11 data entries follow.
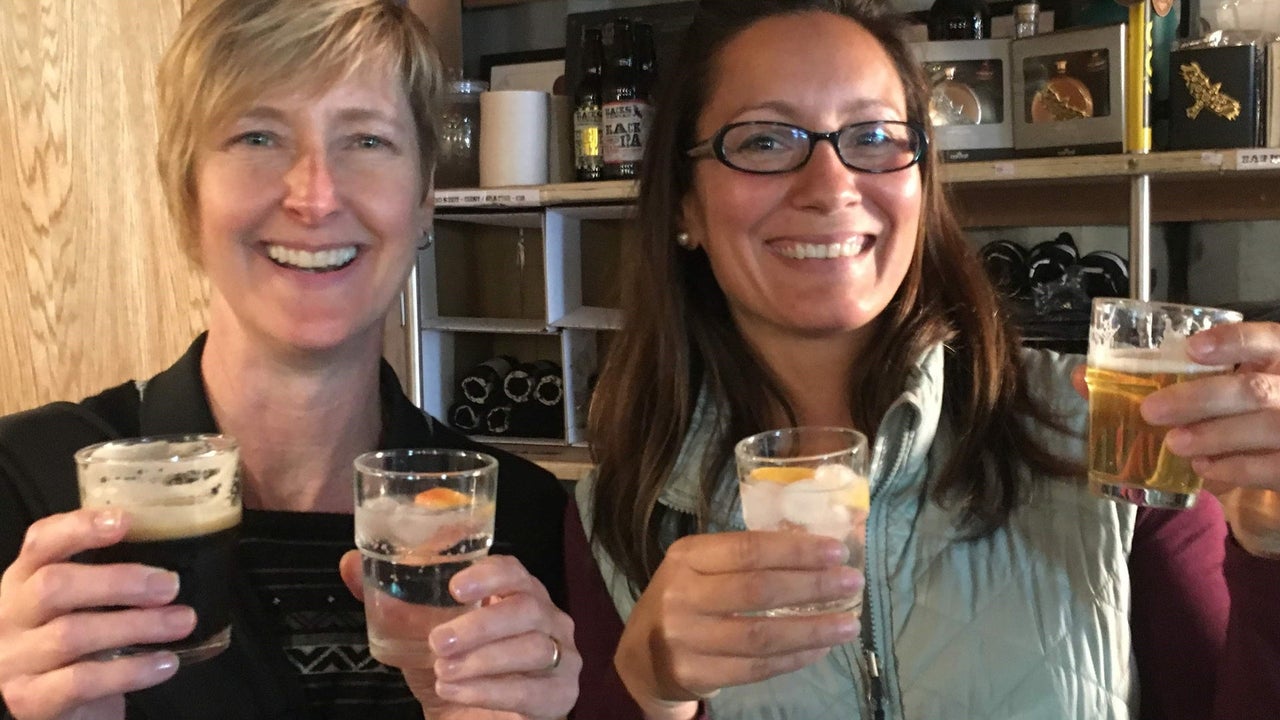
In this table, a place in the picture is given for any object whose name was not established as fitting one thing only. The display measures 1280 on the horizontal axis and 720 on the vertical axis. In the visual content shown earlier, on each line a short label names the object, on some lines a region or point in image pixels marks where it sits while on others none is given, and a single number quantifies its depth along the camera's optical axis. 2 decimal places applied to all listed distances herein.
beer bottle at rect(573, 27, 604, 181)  2.97
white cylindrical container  3.04
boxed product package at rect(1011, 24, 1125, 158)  2.45
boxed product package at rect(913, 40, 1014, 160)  2.62
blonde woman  1.40
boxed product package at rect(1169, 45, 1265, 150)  2.35
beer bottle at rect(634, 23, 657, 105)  2.98
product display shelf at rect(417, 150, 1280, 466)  2.54
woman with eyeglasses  1.10
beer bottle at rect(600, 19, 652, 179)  2.86
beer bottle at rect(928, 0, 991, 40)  2.74
